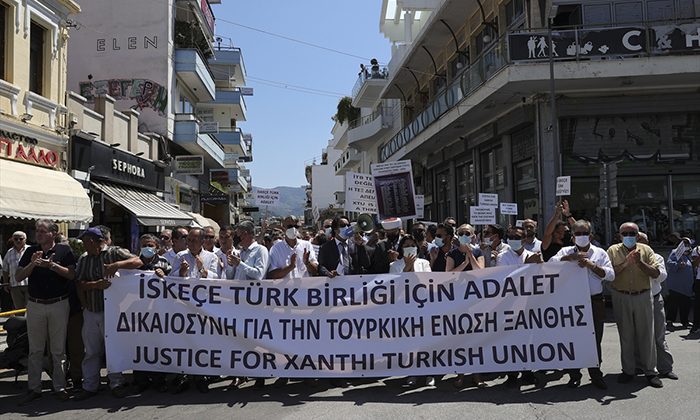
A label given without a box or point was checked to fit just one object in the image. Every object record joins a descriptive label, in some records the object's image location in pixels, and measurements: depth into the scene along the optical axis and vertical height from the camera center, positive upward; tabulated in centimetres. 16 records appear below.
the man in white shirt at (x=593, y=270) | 648 -45
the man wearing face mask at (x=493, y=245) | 780 -19
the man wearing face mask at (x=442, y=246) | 783 -19
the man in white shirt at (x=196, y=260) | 712 -29
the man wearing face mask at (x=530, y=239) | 745 -11
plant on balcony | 5072 +1059
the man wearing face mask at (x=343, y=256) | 761 -30
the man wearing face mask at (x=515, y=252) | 721 -27
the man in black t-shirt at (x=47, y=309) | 641 -76
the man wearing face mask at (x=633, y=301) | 657 -82
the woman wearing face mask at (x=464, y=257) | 708 -31
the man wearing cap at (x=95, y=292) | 658 -60
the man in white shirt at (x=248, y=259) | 708 -29
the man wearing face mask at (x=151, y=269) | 678 -39
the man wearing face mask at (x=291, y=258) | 745 -30
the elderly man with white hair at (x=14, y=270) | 1063 -57
